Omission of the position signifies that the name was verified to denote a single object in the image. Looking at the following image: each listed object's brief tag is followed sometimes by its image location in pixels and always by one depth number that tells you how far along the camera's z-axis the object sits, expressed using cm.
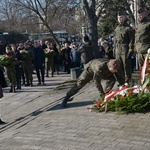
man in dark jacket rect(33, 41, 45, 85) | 1517
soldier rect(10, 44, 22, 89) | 1449
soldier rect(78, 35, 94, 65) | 1483
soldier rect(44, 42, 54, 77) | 1839
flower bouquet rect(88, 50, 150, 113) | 834
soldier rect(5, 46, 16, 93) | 1381
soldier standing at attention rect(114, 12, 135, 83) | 1115
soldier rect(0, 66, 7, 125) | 1041
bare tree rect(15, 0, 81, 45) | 2660
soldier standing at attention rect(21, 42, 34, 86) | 1508
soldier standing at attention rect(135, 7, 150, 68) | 1031
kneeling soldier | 873
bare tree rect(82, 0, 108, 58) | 1641
